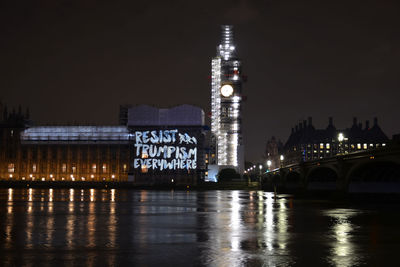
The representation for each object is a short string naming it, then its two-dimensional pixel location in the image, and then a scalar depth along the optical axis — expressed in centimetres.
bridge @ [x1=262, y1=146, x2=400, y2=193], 6231
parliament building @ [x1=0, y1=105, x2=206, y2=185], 19475
